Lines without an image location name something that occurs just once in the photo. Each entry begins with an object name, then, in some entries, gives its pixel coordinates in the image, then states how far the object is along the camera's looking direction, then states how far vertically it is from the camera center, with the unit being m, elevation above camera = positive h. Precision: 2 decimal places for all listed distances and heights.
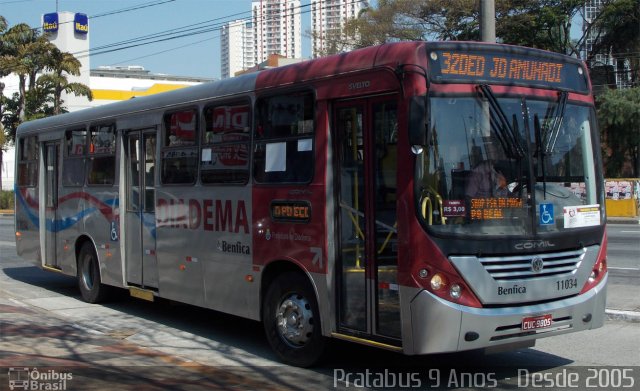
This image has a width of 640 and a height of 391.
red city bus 6.16 -0.11
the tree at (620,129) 38.62 +3.19
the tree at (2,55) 40.50 +7.85
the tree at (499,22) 40.19 +9.70
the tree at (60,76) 41.00 +6.60
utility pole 10.23 +2.43
